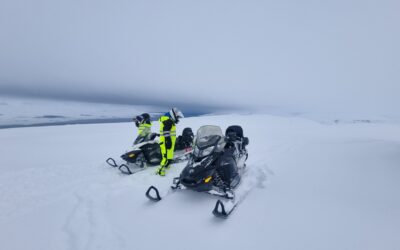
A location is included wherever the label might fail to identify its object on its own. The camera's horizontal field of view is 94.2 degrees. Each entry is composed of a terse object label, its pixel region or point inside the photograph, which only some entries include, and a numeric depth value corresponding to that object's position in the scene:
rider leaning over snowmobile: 6.31
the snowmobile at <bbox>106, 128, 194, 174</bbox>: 5.66
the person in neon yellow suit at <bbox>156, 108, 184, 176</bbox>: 5.78
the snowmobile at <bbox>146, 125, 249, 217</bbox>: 3.57
